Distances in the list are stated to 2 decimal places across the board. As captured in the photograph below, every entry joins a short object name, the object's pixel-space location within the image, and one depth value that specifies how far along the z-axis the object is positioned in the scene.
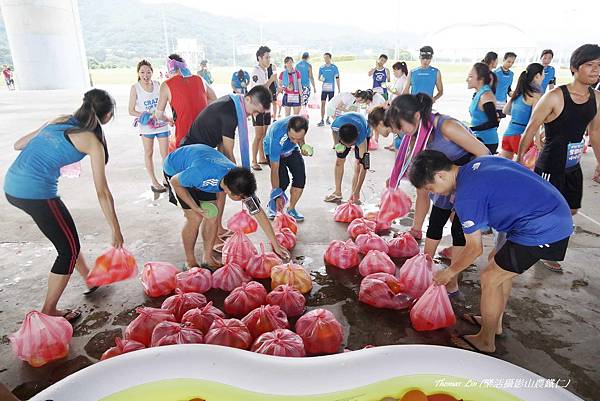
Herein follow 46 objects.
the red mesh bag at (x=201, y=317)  2.38
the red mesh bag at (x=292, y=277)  2.94
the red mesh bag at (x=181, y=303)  2.59
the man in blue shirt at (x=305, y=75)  8.98
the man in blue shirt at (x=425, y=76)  6.19
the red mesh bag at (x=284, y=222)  3.87
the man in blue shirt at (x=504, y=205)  1.97
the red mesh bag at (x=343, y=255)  3.34
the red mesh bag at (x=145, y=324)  2.33
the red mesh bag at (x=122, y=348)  2.16
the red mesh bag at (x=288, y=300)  2.69
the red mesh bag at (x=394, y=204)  3.69
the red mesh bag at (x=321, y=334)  2.32
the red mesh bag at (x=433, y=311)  2.53
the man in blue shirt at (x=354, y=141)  4.20
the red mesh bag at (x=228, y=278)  3.03
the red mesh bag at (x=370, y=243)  3.50
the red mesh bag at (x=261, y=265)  3.16
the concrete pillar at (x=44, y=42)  20.05
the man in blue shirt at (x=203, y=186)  2.68
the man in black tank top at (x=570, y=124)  2.71
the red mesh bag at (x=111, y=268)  2.95
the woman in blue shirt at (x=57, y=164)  2.45
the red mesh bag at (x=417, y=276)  2.85
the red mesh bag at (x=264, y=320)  2.37
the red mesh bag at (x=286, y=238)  3.67
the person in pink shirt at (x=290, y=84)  8.29
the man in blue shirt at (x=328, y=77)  9.28
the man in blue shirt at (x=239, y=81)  7.38
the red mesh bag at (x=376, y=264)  3.11
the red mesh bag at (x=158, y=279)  2.96
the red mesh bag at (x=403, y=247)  3.54
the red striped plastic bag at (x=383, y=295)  2.78
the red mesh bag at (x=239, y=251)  3.26
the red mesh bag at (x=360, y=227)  3.80
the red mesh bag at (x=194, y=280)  2.96
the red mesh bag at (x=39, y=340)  2.26
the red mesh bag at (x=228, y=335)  2.20
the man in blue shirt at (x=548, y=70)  7.03
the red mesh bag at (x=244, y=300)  2.69
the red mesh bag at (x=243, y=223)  3.80
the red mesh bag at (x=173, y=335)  2.16
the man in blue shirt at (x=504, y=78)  6.51
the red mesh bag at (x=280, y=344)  2.11
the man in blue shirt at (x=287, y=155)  3.81
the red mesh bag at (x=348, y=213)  4.29
